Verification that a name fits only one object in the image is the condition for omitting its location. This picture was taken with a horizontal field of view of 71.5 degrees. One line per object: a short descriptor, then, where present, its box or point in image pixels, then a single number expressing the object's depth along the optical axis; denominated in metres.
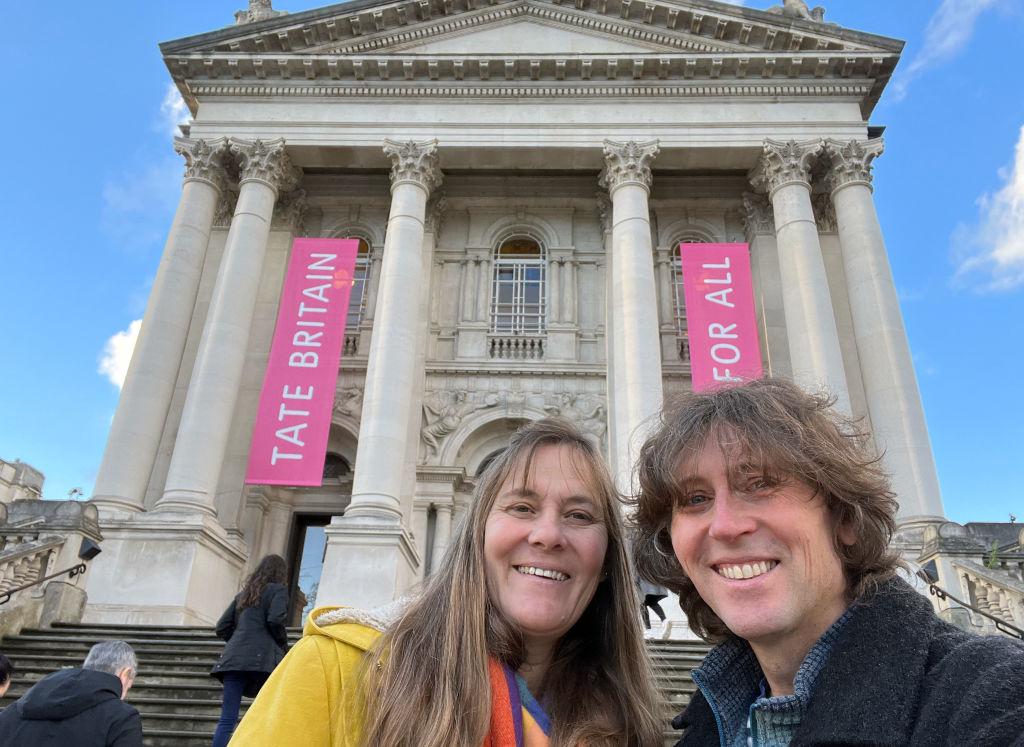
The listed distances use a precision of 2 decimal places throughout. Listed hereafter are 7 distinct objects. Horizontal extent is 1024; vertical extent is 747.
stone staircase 7.71
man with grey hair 3.92
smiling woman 1.69
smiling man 1.42
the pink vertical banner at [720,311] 13.66
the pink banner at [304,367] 13.15
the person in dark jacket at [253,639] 6.38
